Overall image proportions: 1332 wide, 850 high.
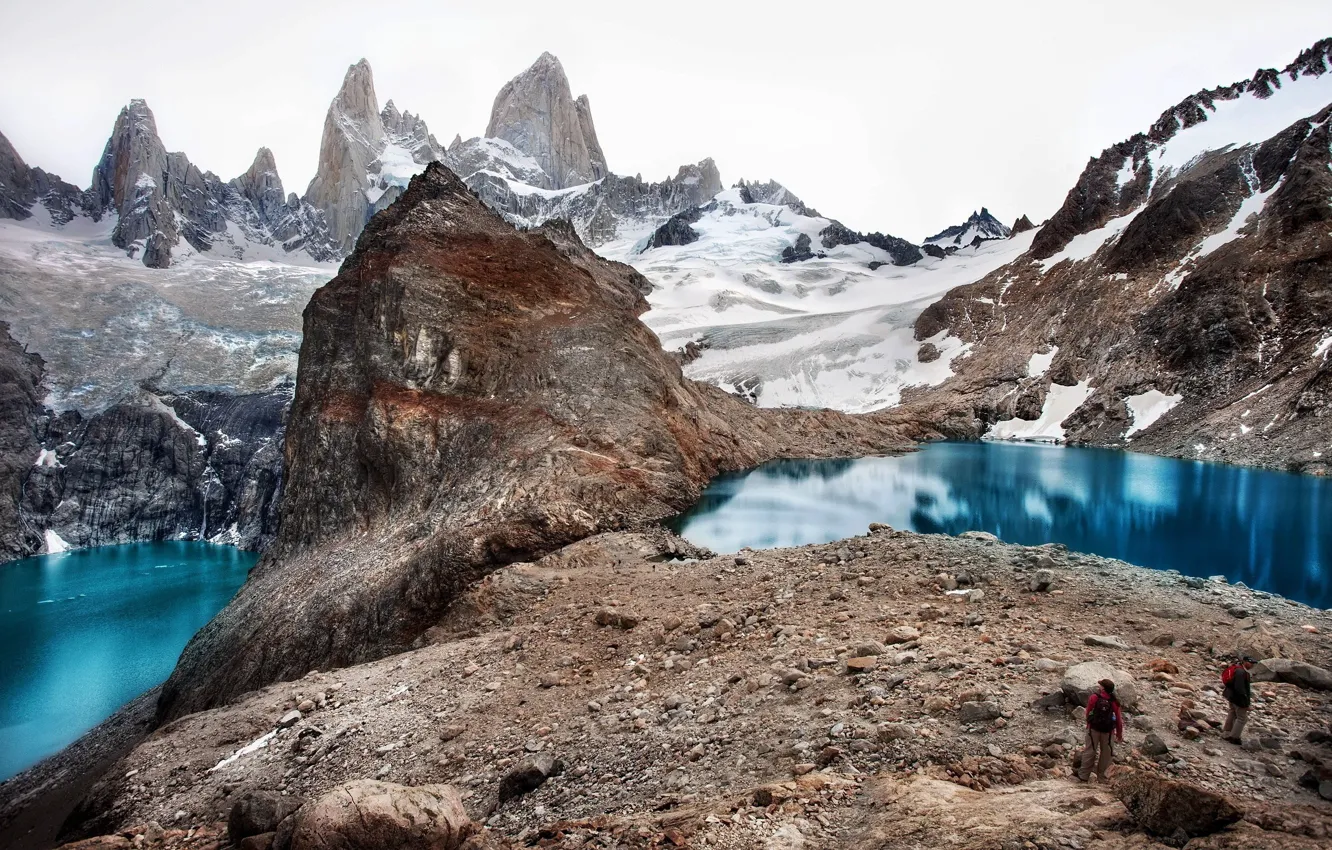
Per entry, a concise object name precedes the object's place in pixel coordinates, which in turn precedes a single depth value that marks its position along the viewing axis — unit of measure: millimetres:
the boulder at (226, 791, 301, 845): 7488
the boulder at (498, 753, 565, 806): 8312
